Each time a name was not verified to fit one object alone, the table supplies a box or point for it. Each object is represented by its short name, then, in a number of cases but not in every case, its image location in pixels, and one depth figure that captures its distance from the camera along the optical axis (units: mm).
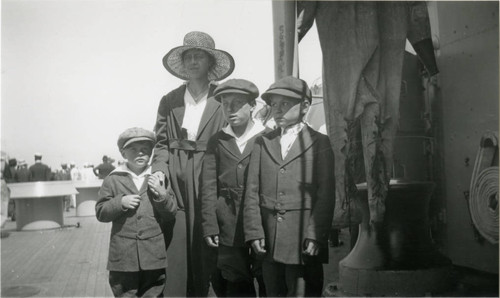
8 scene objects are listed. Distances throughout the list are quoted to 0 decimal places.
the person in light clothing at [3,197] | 5715
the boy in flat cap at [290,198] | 2473
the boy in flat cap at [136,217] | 2699
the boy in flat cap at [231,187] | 2650
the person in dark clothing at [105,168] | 5961
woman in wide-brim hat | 2830
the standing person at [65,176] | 14203
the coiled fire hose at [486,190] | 2969
